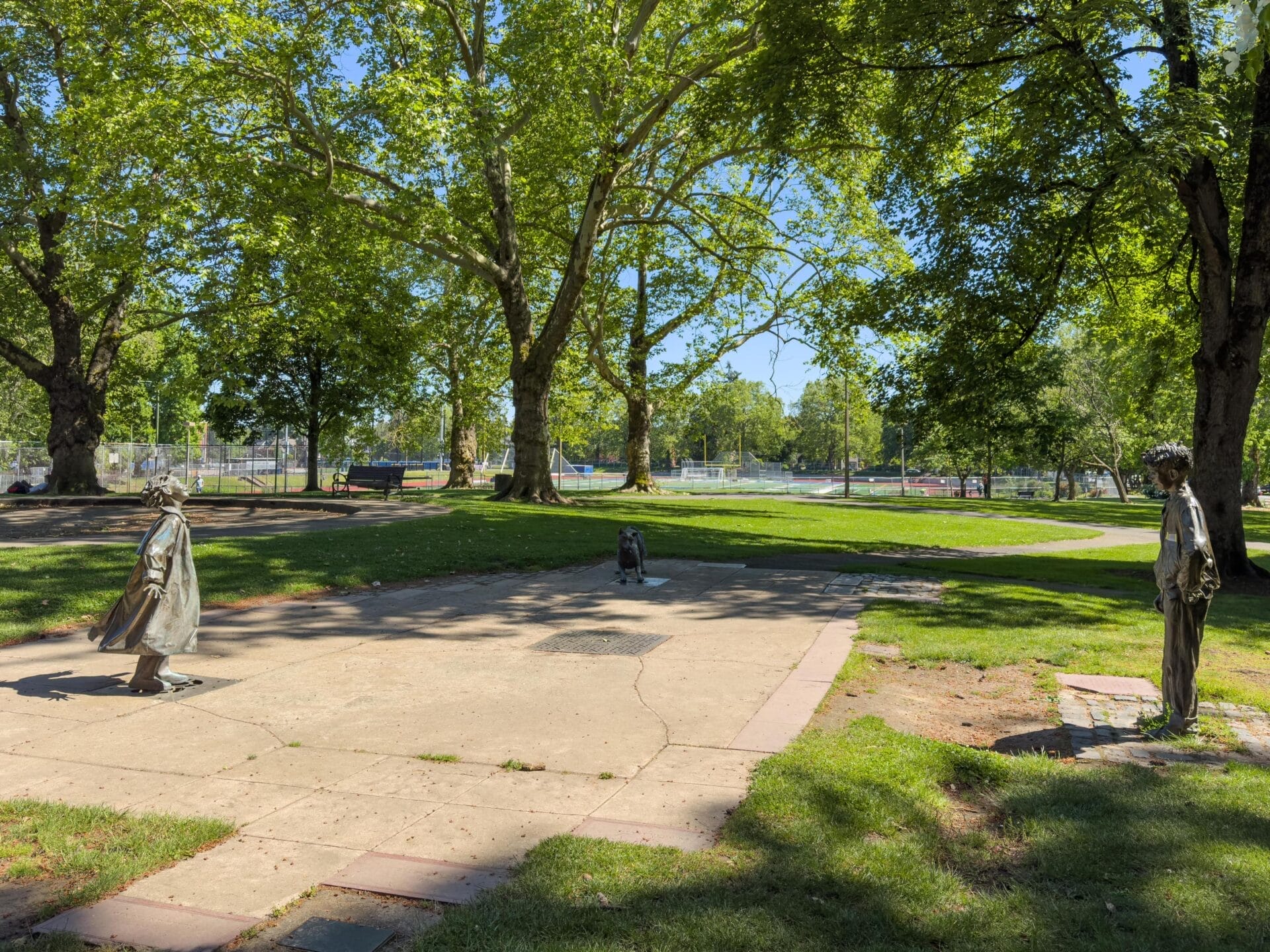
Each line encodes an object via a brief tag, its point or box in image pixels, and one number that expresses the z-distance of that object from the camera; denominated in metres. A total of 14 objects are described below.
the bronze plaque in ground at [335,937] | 2.88
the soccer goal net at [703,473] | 67.86
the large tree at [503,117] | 17.70
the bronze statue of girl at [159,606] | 6.00
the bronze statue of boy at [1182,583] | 5.28
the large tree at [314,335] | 20.03
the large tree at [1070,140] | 12.86
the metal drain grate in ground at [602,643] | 7.73
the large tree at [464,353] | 30.73
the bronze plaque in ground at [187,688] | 6.05
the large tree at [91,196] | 17.47
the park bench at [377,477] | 27.73
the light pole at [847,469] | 45.83
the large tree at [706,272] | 25.33
